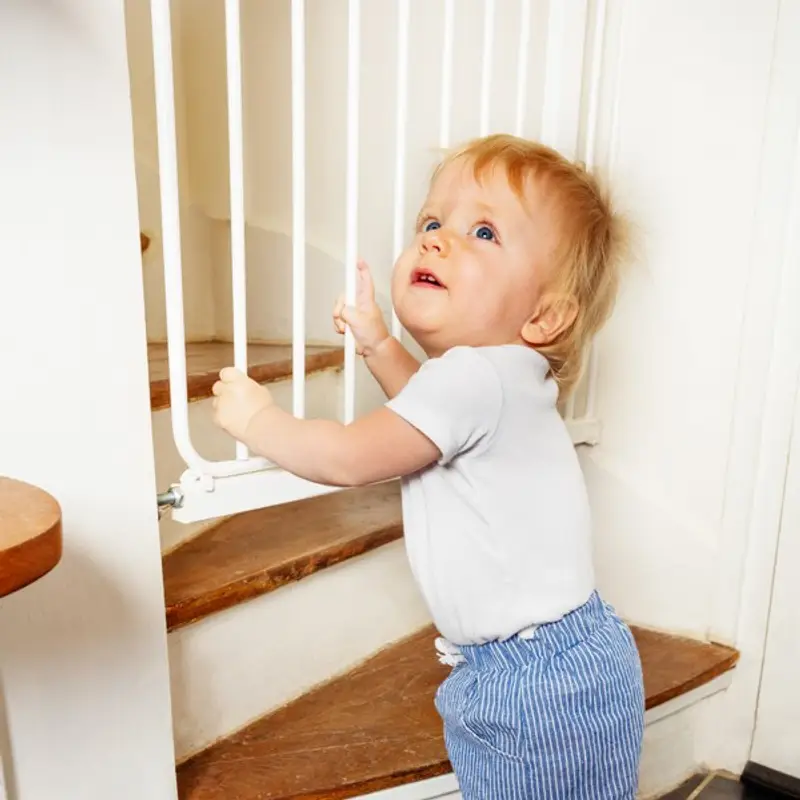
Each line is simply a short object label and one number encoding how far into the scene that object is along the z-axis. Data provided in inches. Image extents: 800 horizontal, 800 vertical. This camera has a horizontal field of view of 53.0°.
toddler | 33.0
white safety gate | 32.8
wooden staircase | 40.1
